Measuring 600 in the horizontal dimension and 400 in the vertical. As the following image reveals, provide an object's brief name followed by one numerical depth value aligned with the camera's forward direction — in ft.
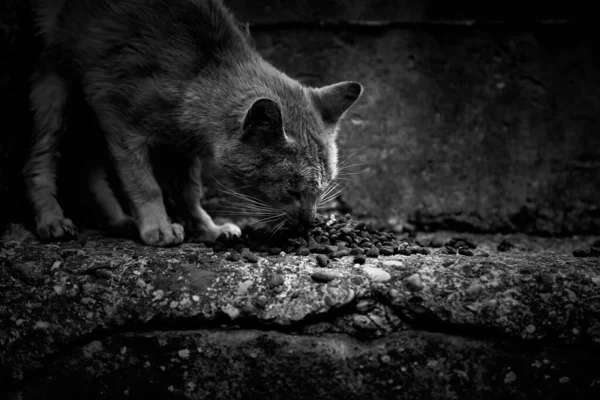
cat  9.80
